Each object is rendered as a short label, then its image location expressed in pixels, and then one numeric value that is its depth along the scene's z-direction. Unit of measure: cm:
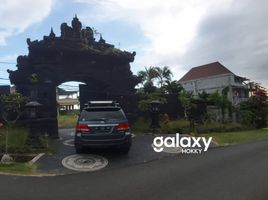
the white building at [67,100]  2947
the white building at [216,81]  2602
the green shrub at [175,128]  1037
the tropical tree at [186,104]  1244
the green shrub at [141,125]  1063
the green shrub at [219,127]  1131
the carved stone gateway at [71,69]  985
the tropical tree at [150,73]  2212
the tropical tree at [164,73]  2263
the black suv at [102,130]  625
